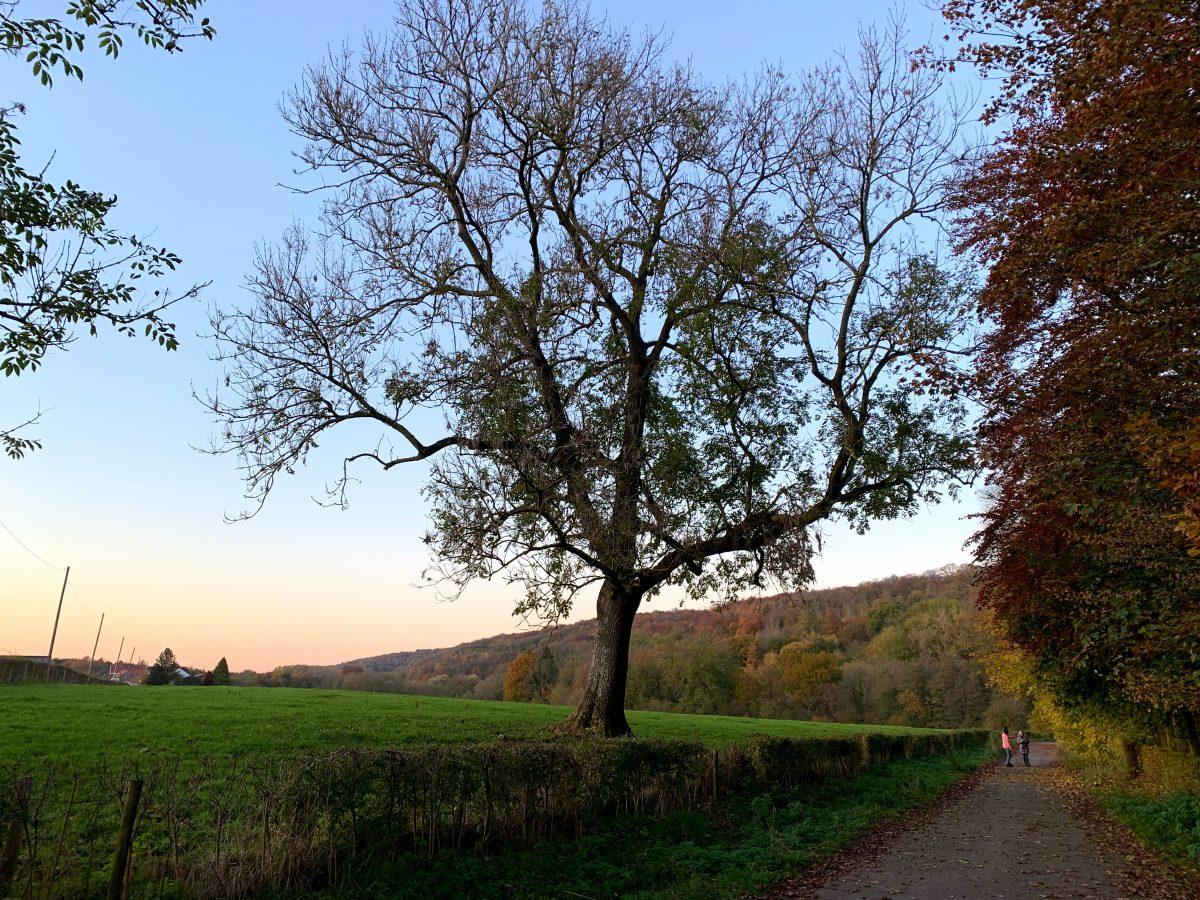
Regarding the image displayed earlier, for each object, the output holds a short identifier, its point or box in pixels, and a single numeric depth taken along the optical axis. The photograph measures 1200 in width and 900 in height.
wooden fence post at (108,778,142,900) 5.33
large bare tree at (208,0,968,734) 14.30
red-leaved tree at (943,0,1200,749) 5.97
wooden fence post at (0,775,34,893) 5.07
